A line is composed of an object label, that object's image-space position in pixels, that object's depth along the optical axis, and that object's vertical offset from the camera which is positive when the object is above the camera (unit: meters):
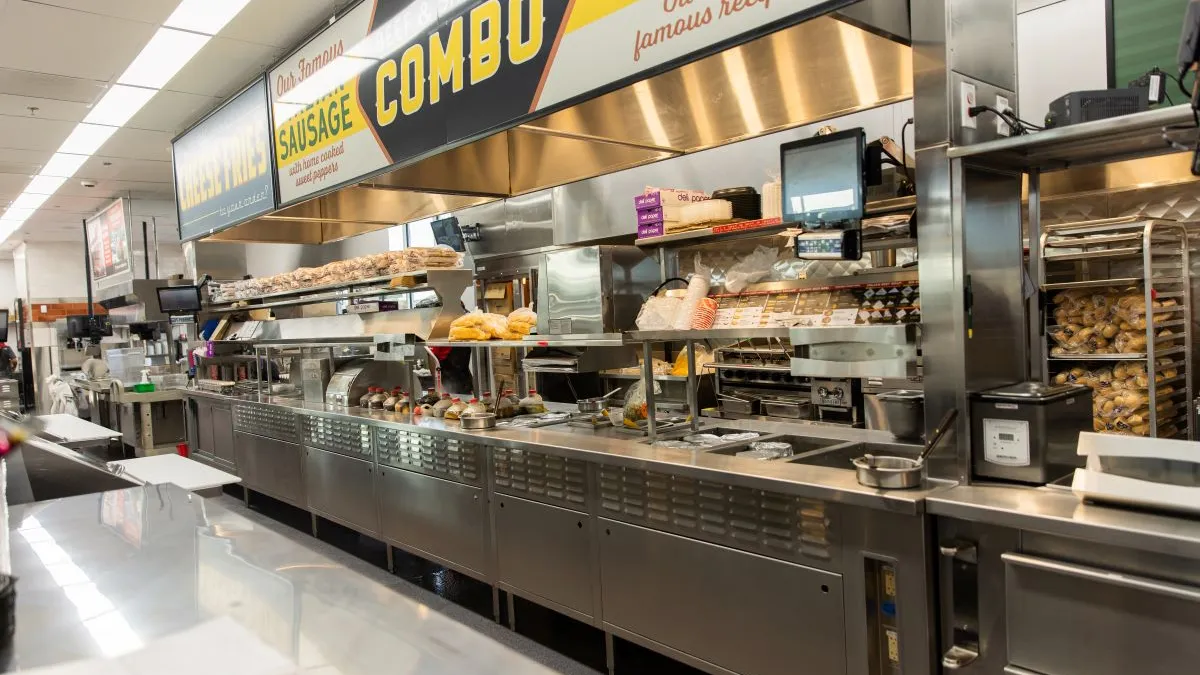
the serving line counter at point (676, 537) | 2.31 -0.89
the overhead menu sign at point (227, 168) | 4.97 +1.20
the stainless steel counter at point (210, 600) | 1.25 -0.53
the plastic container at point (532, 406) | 4.38 -0.51
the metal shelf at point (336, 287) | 5.12 +0.33
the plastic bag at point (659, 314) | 3.29 -0.01
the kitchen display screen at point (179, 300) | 8.11 +0.39
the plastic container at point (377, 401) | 5.11 -0.51
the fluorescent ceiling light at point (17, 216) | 10.56 +1.86
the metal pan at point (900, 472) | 2.25 -0.52
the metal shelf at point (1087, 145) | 1.93 +0.44
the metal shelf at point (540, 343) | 3.39 -0.12
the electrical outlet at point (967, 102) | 2.33 +0.61
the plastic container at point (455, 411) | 4.29 -0.51
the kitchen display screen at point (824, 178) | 2.46 +0.43
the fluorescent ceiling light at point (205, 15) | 4.61 +2.03
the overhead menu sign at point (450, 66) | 2.52 +1.07
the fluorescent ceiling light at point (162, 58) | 5.11 +2.01
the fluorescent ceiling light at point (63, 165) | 7.87 +1.92
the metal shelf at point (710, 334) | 2.79 -0.10
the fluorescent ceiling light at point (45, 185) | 8.77 +1.90
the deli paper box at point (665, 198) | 3.87 +0.60
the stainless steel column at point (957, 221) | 2.29 +0.24
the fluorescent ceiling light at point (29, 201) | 9.65 +1.87
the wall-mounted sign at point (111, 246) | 9.05 +1.19
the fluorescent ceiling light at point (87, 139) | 6.93 +1.94
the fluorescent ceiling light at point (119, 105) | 6.03 +1.96
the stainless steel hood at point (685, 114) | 2.60 +0.86
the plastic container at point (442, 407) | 4.46 -0.50
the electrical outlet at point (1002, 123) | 2.46 +0.57
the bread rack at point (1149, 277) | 4.15 +0.08
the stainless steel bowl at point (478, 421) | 3.98 -0.53
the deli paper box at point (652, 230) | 3.84 +0.43
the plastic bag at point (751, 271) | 3.40 +0.18
